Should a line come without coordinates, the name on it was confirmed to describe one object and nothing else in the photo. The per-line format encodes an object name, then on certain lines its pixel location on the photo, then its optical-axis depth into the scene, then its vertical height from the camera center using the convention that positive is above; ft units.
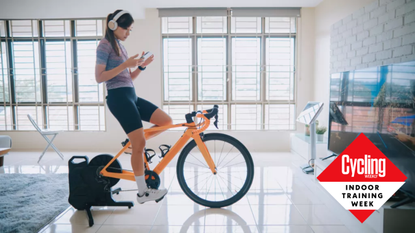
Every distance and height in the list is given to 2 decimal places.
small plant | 12.03 -1.43
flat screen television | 5.57 -0.35
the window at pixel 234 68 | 15.31 +1.52
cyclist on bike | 6.06 +0.24
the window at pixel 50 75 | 15.89 +1.16
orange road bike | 6.75 -1.58
